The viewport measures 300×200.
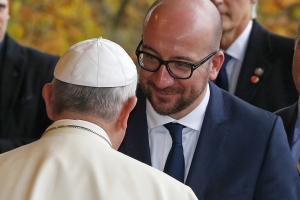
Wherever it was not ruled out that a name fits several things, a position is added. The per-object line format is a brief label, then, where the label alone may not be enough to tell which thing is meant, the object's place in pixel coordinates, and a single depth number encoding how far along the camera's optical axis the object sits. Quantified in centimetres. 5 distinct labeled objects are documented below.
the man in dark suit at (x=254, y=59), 726
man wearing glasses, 506
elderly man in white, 365
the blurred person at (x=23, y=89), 721
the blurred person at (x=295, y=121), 582
